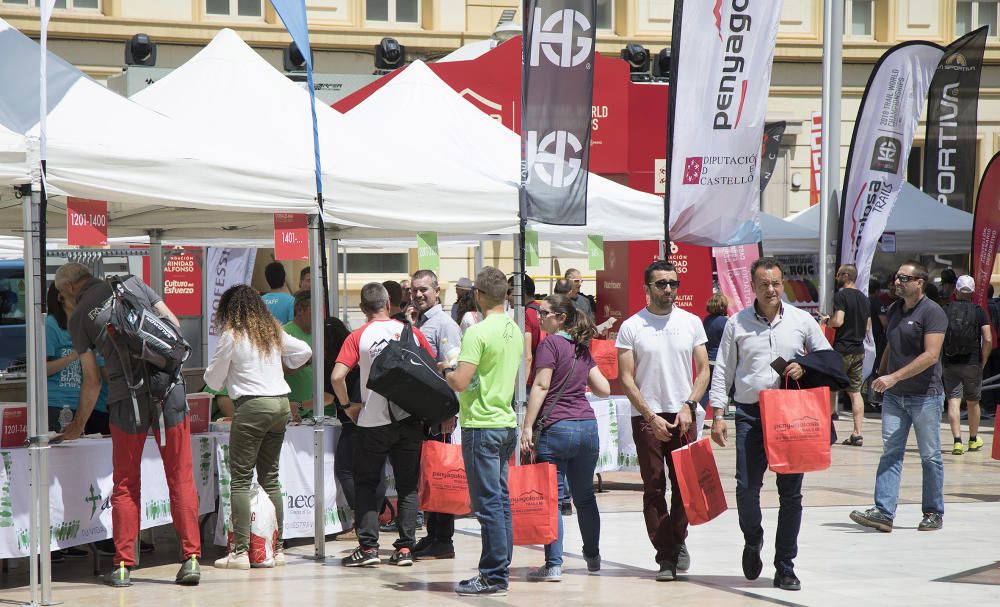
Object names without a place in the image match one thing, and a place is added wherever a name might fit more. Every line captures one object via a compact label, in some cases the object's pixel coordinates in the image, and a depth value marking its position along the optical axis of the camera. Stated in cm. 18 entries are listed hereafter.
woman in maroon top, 1438
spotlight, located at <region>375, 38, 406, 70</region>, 4672
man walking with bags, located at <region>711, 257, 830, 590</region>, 1398
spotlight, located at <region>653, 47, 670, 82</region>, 4431
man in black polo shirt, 1750
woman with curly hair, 1509
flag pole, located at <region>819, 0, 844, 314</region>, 3247
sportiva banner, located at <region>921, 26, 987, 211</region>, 3334
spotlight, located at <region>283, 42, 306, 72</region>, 4541
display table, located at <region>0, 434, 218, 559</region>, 1415
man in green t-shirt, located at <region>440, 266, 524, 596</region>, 1355
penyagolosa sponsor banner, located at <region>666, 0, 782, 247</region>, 1819
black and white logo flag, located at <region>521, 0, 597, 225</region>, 1566
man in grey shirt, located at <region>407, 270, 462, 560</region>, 1766
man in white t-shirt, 1432
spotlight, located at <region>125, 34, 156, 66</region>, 4309
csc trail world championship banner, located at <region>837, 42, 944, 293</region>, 3006
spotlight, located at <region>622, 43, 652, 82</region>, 4769
